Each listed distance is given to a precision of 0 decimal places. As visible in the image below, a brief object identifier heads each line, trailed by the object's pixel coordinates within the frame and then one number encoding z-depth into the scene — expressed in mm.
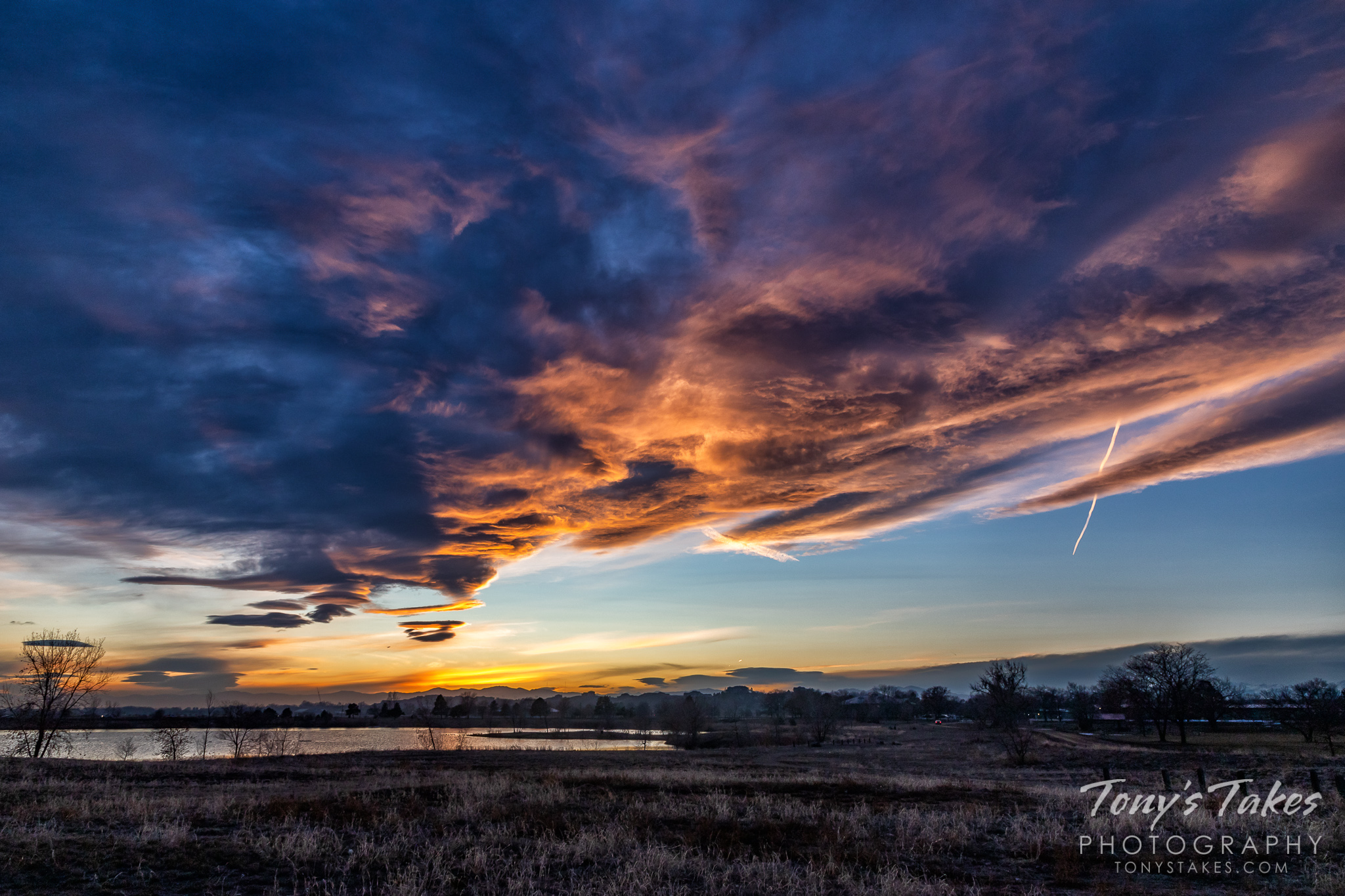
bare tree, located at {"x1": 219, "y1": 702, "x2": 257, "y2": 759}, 75075
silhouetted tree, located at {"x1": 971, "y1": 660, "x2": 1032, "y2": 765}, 71938
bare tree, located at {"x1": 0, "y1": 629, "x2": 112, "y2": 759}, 59688
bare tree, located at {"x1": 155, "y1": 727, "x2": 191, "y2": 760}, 71375
